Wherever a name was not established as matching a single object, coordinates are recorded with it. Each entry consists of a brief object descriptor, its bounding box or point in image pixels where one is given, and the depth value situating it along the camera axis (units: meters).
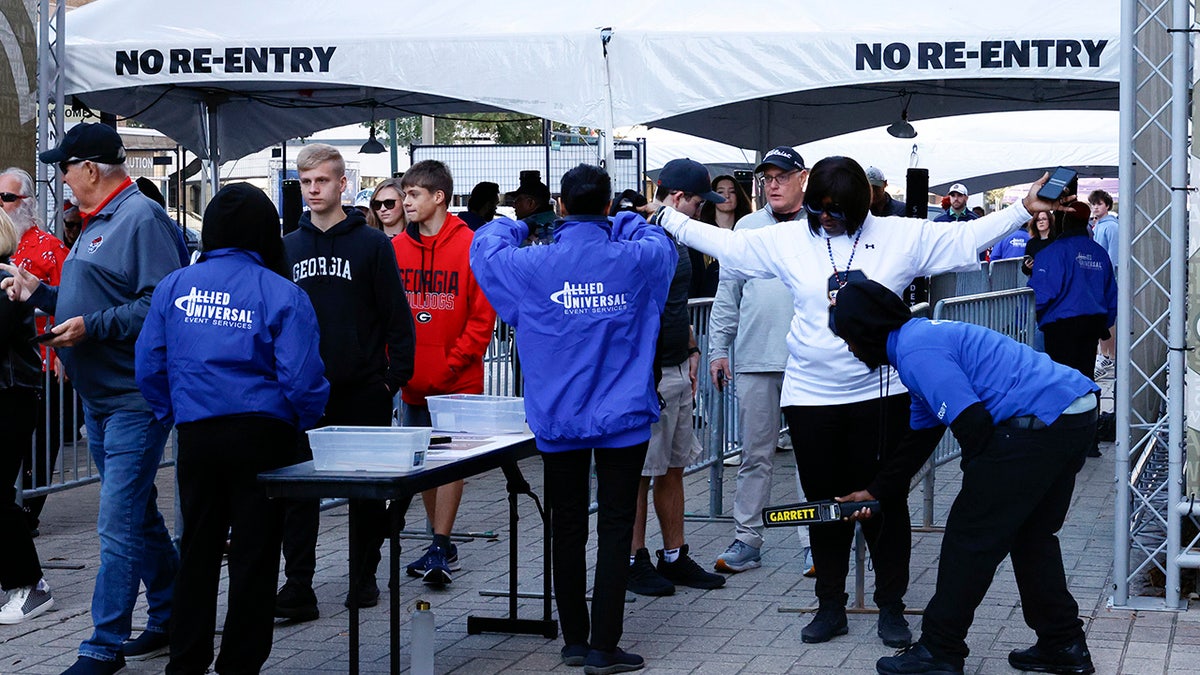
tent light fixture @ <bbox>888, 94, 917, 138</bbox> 13.56
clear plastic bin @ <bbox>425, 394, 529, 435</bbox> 6.05
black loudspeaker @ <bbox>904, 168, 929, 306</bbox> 8.12
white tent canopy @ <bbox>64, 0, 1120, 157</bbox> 8.84
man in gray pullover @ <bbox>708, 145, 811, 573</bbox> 7.11
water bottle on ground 5.28
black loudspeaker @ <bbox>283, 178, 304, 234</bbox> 10.09
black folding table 4.75
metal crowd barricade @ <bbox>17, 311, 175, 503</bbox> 8.12
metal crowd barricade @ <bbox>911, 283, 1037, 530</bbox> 8.33
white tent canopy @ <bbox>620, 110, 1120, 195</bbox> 21.36
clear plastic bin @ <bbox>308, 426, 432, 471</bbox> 4.90
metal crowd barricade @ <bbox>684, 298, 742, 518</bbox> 8.45
